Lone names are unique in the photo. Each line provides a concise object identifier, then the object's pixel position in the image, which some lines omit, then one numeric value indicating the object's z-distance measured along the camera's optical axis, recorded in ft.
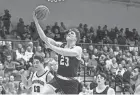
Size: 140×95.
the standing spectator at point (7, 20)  54.97
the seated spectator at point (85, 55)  49.78
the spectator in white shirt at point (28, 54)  44.99
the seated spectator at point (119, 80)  47.57
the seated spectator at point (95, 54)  51.48
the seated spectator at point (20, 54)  44.65
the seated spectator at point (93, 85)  38.03
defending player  24.54
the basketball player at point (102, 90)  26.66
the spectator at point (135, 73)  47.73
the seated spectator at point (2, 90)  35.32
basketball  20.93
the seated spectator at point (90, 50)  52.54
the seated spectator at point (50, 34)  55.11
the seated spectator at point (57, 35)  55.91
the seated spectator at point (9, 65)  41.04
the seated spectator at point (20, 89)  36.27
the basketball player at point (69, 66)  20.59
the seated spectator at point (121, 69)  50.77
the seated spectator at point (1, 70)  39.06
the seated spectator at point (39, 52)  44.77
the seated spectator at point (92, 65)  47.57
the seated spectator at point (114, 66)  50.39
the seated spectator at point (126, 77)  47.64
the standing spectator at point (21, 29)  54.08
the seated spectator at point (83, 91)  36.74
